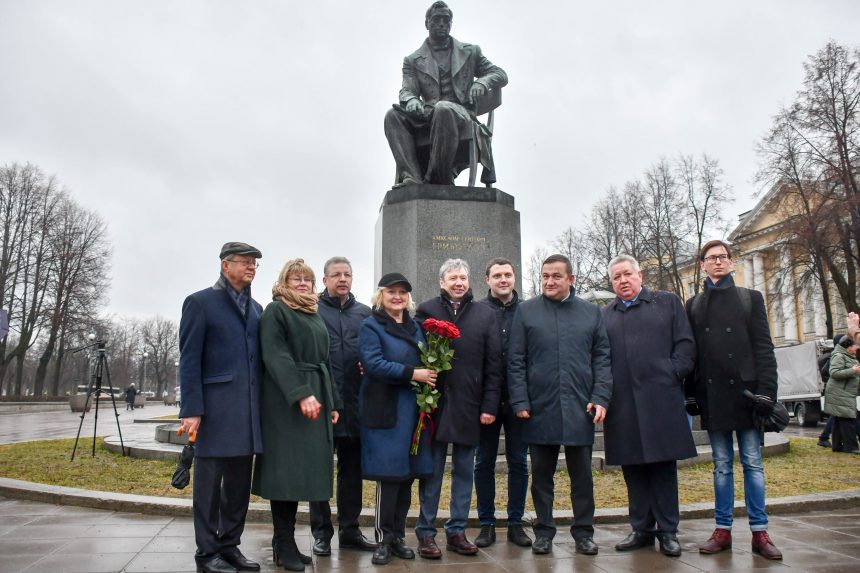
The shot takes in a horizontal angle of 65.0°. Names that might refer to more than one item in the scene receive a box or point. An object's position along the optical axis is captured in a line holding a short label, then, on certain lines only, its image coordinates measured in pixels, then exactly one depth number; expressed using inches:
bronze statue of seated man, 361.1
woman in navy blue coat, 175.3
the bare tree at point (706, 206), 1380.4
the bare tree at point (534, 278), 1723.7
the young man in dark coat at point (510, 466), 191.5
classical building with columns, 1176.2
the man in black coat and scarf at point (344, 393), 185.8
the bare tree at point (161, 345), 3228.3
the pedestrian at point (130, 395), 1630.3
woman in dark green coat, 165.3
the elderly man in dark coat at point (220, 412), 160.6
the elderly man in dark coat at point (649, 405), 184.5
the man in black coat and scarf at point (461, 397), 179.9
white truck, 773.9
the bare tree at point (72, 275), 1587.1
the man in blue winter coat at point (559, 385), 182.2
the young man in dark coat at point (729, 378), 181.2
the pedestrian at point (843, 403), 414.9
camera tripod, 370.0
